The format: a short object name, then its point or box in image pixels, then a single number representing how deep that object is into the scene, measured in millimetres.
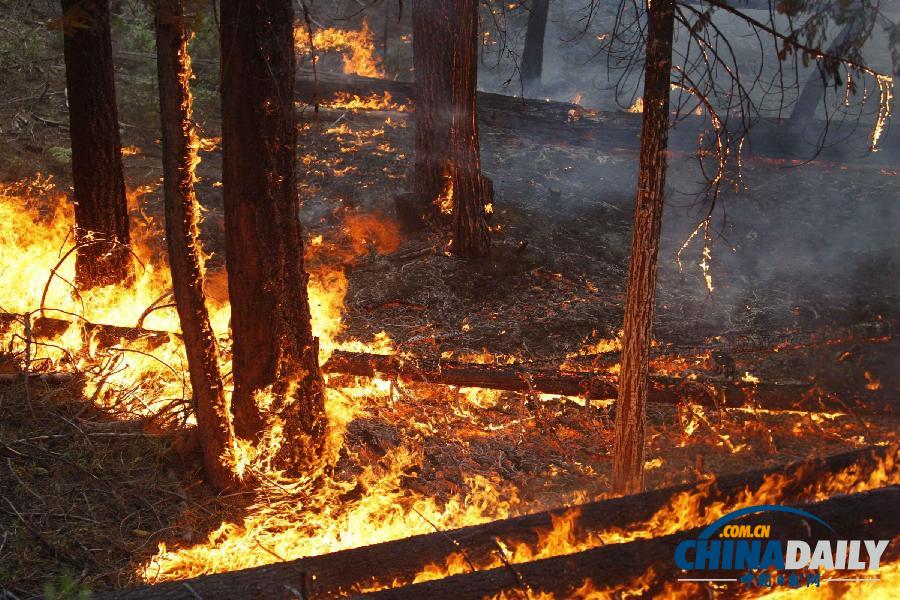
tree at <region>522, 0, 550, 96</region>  20172
